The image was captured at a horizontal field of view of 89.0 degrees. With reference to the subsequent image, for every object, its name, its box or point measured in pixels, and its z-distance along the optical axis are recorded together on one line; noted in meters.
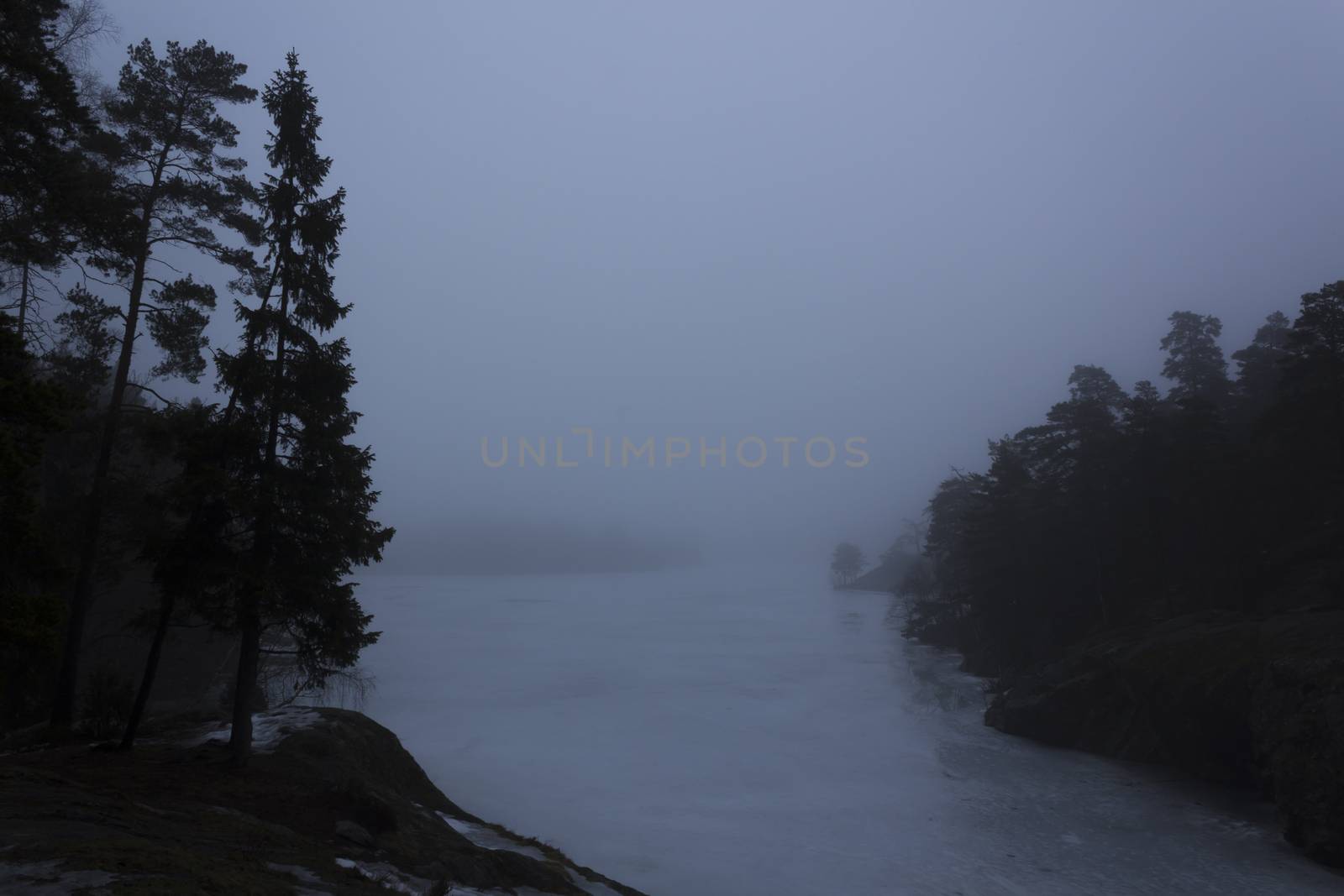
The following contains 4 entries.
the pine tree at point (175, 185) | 17.09
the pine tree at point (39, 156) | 10.68
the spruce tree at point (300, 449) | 14.47
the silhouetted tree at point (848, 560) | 154.00
